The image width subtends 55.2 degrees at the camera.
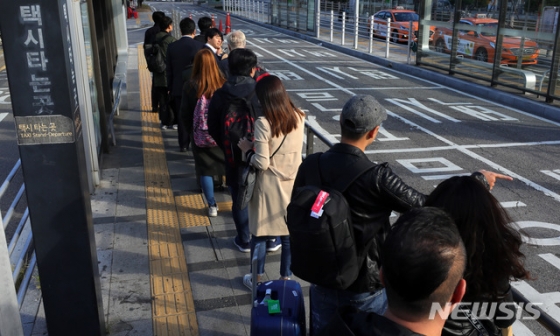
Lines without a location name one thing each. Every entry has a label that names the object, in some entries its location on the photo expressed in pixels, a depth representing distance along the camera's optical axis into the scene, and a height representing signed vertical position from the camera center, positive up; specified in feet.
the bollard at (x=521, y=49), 37.72 -3.88
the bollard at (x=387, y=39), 55.98 -4.68
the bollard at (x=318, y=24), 78.72 -4.31
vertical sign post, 8.46 -2.67
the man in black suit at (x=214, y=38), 21.61 -1.72
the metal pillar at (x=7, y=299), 8.91 -4.98
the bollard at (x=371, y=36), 59.60 -4.64
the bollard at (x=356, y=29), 64.90 -4.19
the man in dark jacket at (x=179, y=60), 22.08 -2.61
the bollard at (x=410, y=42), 53.36 -4.70
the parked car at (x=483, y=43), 37.99 -3.83
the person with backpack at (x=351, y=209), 7.46 -2.94
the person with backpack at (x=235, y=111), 13.33 -2.81
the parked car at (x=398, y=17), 74.38 -3.32
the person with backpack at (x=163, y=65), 26.17 -3.31
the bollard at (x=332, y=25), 72.64 -4.16
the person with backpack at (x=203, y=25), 24.73 -1.39
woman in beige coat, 11.55 -3.67
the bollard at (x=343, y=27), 68.22 -4.19
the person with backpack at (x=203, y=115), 16.53 -3.74
